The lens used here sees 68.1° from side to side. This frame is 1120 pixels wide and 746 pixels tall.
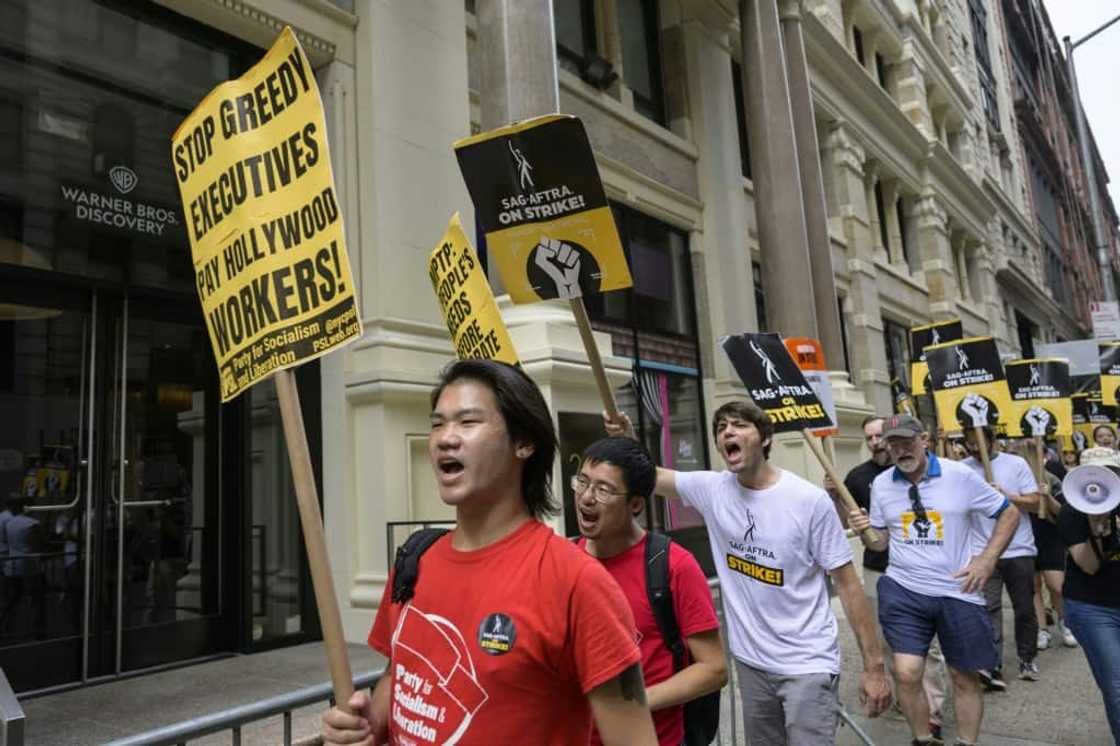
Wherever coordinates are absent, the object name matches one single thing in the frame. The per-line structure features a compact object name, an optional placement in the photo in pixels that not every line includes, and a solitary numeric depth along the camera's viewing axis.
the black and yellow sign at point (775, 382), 6.02
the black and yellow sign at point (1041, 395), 10.41
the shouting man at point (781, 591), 3.68
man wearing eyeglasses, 2.77
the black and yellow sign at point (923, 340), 11.52
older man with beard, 5.05
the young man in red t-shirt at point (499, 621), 1.66
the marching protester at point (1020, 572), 7.13
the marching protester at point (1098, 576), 4.41
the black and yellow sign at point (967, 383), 8.95
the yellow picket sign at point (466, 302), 4.02
